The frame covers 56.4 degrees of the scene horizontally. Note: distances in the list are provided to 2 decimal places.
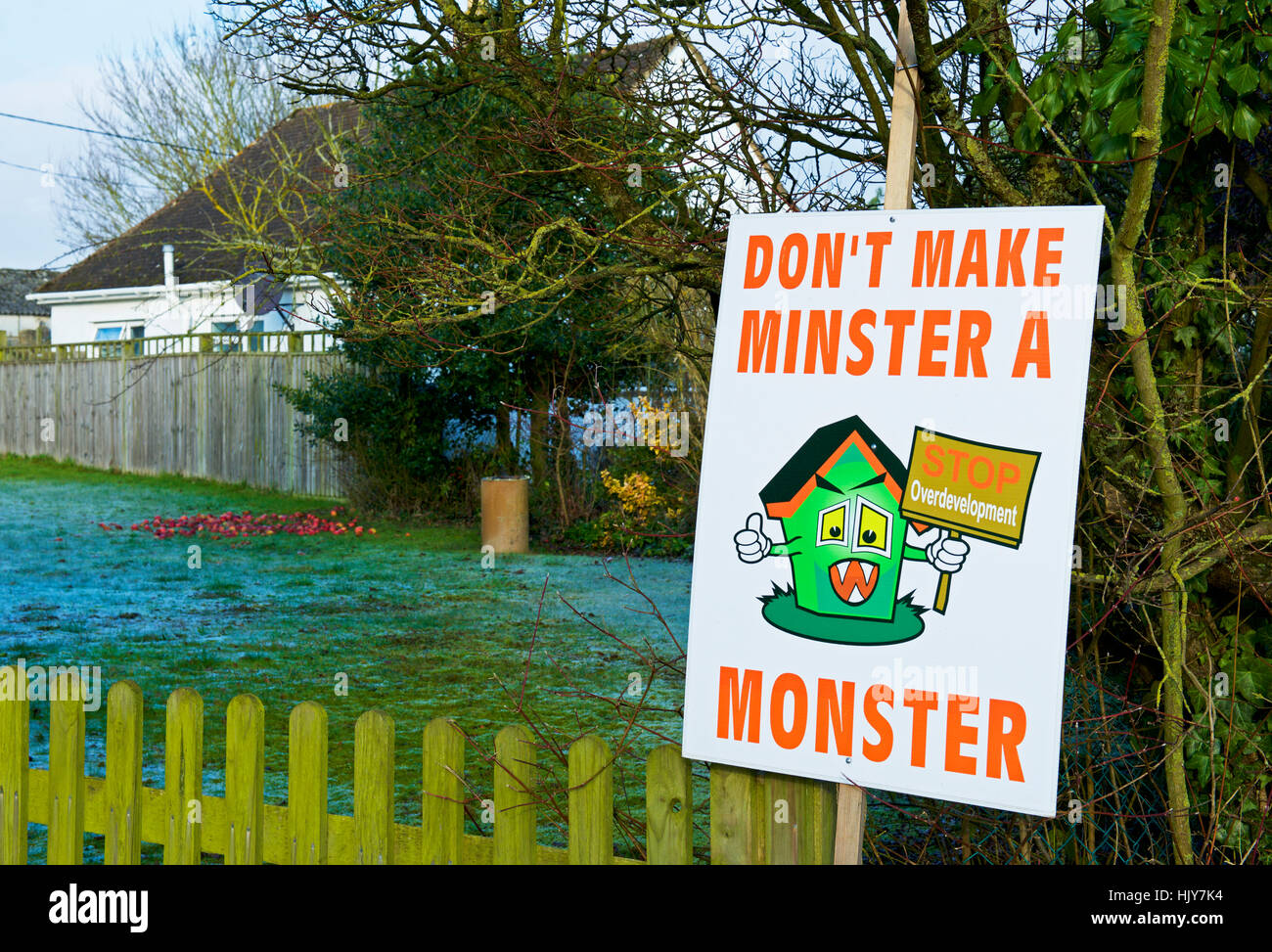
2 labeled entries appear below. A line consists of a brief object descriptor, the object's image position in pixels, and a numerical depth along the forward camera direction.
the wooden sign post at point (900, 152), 2.47
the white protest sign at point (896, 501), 2.23
